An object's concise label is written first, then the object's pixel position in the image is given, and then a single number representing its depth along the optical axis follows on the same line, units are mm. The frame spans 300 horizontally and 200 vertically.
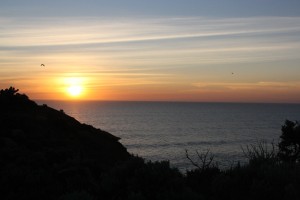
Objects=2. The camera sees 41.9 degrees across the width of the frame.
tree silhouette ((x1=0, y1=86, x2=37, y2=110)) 21031
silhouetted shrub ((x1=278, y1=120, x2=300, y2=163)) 34856
